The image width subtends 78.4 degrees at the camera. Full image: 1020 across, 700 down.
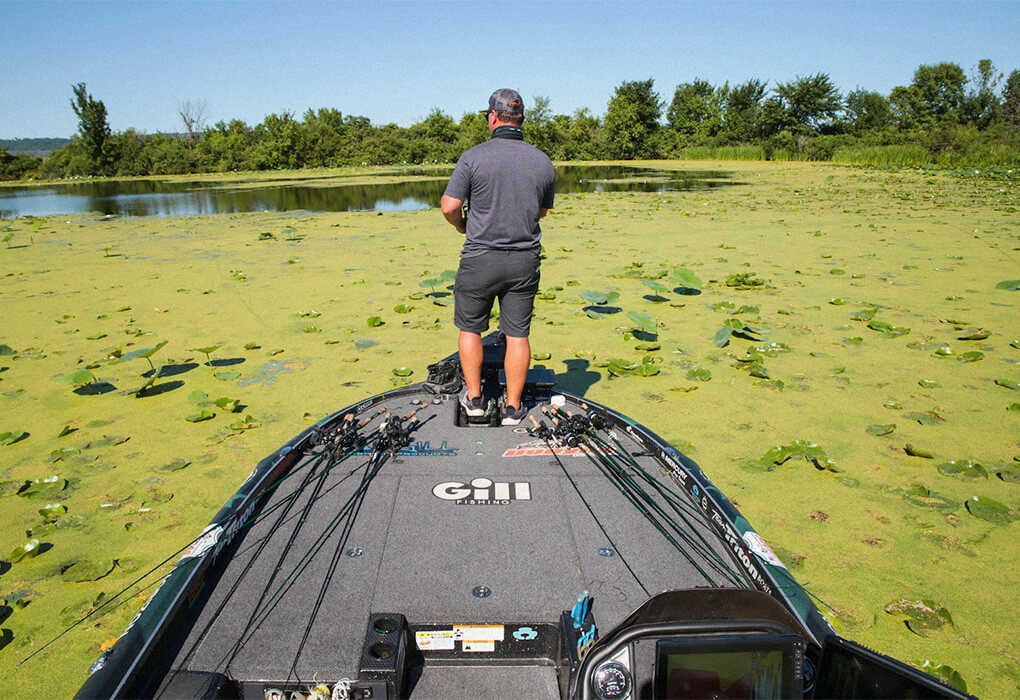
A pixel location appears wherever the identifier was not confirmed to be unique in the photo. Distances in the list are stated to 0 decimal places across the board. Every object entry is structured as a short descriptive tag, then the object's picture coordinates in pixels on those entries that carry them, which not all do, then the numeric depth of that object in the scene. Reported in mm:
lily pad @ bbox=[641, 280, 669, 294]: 7137
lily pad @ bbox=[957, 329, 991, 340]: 5598
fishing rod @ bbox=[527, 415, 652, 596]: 2622
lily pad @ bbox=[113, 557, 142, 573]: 2826
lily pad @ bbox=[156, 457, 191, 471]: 3732
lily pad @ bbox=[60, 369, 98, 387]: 4703
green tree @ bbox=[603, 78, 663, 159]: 59219
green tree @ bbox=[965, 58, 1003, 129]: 44719
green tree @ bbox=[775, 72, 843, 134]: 50969
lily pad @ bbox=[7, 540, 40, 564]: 2873
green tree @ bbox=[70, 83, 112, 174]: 54375
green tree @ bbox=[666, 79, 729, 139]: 61094
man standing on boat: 3350
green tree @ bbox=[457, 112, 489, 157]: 61100
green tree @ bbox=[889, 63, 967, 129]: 52375
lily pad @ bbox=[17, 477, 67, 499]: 3434
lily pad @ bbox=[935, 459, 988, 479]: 3465
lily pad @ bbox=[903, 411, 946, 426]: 4131
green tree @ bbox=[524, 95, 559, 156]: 60094
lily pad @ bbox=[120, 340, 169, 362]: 4973
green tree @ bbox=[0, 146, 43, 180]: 52344
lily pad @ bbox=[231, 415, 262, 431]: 4250
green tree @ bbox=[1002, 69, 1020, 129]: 36878
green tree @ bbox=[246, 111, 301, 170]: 54500
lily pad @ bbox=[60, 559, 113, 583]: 2746
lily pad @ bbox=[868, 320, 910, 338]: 5868
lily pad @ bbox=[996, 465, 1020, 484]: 3426
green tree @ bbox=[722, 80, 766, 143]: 53656
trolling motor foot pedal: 3438
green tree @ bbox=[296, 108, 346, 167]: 57594
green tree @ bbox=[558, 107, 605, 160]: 61594
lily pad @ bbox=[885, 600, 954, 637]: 2416
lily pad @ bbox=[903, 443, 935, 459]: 3668
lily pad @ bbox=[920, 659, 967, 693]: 2062
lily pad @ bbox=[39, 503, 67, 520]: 3210
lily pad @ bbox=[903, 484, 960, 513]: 3203
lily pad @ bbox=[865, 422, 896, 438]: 3988
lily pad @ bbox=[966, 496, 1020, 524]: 3078
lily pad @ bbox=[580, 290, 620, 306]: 6785
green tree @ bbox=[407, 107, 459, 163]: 59241
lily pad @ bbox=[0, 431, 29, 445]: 4078
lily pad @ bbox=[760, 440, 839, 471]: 3639
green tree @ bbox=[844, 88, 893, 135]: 51562
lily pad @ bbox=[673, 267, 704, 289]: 7352
